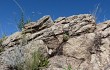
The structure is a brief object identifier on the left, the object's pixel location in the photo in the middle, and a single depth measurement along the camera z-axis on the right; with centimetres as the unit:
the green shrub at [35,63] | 389
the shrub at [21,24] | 493
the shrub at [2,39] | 476
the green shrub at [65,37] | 466
